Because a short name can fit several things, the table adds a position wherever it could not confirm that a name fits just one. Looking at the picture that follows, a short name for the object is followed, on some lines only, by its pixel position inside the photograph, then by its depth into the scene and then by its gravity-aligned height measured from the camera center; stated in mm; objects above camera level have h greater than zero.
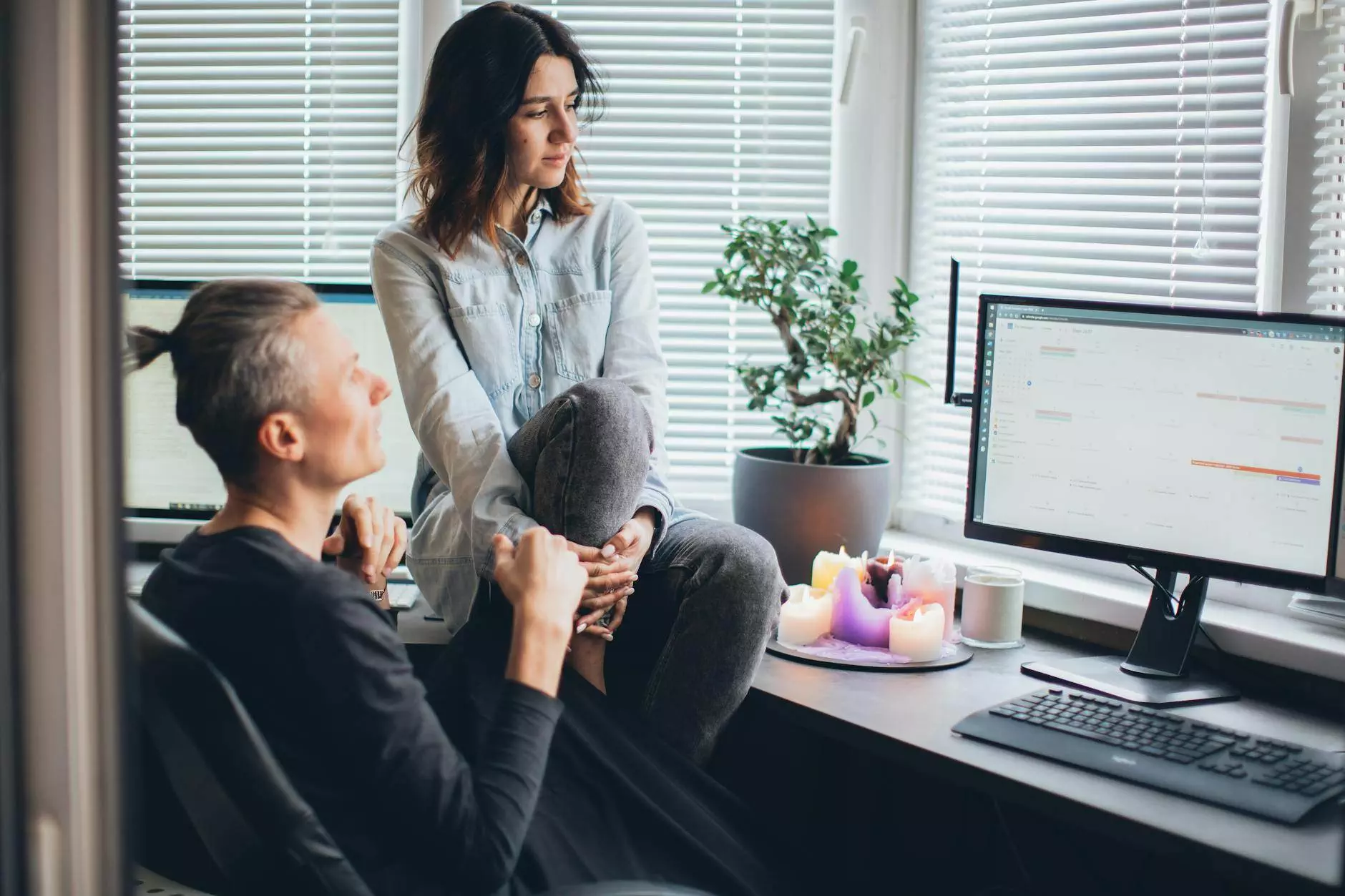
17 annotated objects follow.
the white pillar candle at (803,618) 1924 -398
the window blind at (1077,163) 2021 +363
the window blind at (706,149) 2486 +418
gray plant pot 2164 -255
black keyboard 1343 -441
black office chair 1066 -394
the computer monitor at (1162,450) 1639 -111
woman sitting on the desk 1729 -52
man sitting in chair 1145 -261
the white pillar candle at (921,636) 1846 -402
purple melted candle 1927 -394
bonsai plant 2172 -53
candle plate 1820 -440
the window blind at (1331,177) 1892 +303
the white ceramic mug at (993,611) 1953 -384
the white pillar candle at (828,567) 2012 -332
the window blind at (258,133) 2484 +421
